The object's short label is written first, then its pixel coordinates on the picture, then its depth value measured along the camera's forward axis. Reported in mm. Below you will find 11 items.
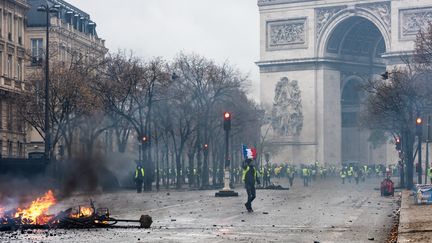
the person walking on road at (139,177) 60253
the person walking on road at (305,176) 93738
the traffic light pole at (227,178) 54594
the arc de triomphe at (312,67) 121188
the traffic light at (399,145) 84238
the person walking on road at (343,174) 100406
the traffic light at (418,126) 64250
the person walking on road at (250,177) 39719
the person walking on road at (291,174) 90975
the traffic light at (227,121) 55719
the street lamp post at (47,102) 60094
